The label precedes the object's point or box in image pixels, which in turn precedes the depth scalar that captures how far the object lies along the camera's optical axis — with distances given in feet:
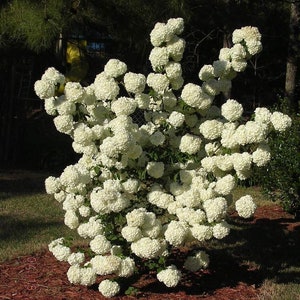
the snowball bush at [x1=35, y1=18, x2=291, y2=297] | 12.62
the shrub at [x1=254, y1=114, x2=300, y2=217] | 21.53
